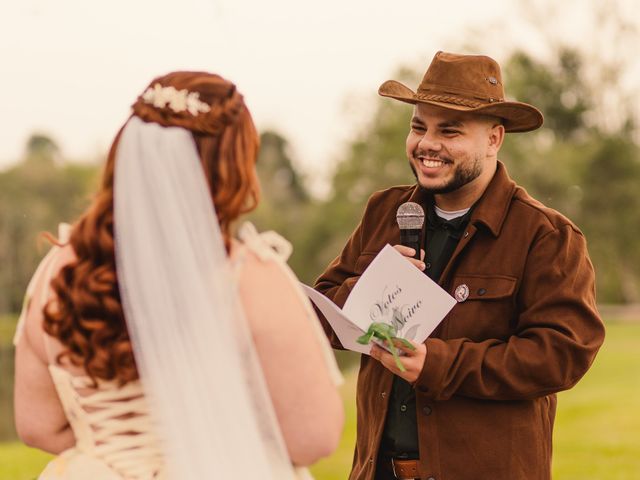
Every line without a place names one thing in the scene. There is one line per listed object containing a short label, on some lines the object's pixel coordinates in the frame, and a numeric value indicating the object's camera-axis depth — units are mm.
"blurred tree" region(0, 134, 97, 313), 45969
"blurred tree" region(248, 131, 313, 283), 41094
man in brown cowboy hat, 3566
